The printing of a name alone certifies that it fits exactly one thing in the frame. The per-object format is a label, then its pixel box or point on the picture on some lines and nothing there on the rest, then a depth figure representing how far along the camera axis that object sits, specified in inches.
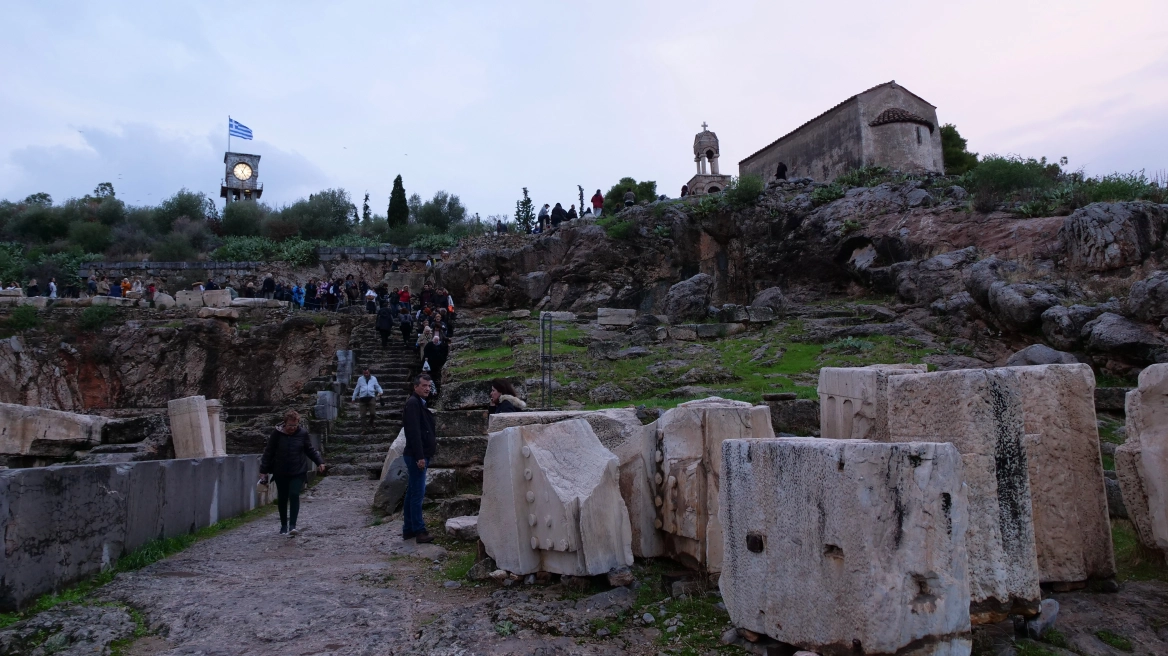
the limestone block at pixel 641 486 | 198.4
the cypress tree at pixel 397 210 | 1702.8
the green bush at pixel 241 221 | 1680.6
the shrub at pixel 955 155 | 1365.7
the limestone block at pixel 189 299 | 928.3
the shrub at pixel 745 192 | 1068.5
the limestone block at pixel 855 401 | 201.2
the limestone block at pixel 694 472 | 181.0
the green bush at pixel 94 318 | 844.6
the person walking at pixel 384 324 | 748.6
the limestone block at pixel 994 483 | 142.5
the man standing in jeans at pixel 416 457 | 253.6
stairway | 471.5
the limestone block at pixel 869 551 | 118.9
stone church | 1139.3
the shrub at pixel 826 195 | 1016.9
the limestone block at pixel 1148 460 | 172.1
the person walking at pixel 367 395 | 546.0
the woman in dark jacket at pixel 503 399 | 301.6
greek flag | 1923.0
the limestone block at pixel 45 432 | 316.2
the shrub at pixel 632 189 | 1623.2
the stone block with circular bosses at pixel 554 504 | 179.8
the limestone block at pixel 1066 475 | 168.2
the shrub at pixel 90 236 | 1518.2
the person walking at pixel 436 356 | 599.8
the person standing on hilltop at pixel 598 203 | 1247.5
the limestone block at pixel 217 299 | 913.5
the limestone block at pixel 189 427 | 398.9
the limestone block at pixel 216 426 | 425.1
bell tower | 1448.1
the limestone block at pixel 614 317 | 815.7
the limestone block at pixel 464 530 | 247.0
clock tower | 2164.1
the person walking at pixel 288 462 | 278.8
